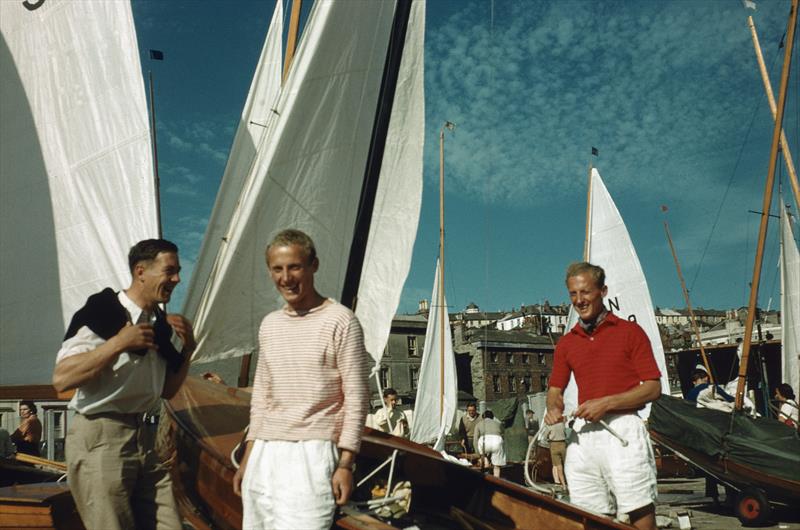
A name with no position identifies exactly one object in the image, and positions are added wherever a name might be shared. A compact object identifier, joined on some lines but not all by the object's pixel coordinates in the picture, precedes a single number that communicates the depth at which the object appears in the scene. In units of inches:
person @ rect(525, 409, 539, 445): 1011.9
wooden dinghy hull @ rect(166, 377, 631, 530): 142.5
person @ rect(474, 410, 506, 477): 437.7
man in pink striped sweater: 88.0
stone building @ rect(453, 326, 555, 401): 2154.3
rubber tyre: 307.6
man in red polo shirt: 133.0
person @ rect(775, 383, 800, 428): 401.7
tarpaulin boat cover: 307.1
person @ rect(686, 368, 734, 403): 414.0
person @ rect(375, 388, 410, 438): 378.0
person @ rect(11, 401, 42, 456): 341.1
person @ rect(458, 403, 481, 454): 562.3
